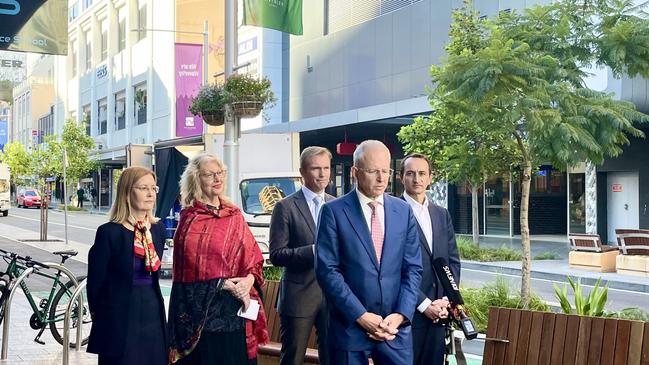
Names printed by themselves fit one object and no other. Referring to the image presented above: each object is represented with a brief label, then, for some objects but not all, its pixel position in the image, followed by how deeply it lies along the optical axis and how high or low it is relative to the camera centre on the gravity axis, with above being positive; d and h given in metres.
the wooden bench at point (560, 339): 5.38 -1.00
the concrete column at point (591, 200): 29.91 -0.68
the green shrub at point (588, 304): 7.76 -1.07
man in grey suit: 6.22 -0.55
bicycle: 10.15 -1.41
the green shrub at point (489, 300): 11.56 -1.62
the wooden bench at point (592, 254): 21.25 -1.74
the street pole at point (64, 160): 27.78 +0.56
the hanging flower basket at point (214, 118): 14.14 +0.95
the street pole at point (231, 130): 12.94 +0.73
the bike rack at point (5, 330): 9.11 -1.53
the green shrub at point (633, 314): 9.58 -1.46
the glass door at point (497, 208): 36.41 -1.13
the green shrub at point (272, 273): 12.77 -1.33
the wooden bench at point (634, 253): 20.06 -1.65
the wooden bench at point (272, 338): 7.41 -1.38
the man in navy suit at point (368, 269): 4.86 -0.49
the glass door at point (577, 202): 33.03 -0.81
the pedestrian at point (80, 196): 70.25 -1.37
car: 74.06 -1.70
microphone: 5.56 -0.75
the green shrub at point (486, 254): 24.25 -1.99
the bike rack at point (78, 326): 8.23 -1.37
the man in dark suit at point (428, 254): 5.76 -0.49
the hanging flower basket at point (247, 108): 13.55 +1.07
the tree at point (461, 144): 21.20 +0.93
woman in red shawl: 5.62 -0.64
